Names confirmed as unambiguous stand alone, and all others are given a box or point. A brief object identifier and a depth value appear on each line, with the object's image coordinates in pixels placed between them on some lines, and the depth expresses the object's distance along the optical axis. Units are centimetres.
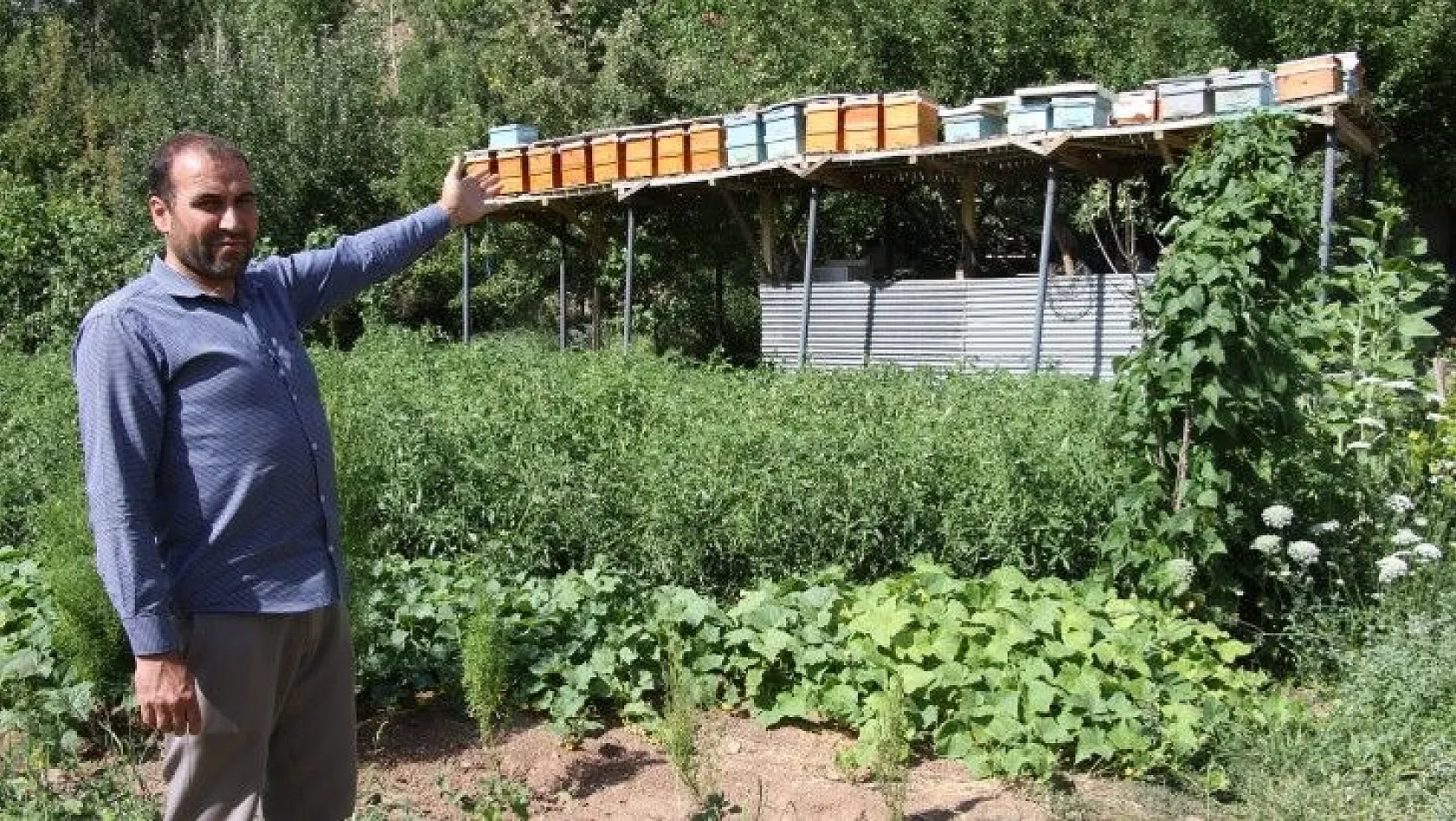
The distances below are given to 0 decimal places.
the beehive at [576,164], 1526
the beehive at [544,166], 1557
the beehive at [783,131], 1353
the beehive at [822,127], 1320
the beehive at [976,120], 1232
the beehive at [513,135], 1611
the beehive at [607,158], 1500
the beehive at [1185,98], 1088
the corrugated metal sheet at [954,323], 1261
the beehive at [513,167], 1589
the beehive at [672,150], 1457
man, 239
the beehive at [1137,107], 1137
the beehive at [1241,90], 1064
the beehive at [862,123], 1297
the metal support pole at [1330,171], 1007
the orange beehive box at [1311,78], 1009
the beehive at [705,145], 1434
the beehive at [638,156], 1476
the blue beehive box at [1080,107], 1153
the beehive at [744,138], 1390
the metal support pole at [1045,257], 1205
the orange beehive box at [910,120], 1270
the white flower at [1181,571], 455
